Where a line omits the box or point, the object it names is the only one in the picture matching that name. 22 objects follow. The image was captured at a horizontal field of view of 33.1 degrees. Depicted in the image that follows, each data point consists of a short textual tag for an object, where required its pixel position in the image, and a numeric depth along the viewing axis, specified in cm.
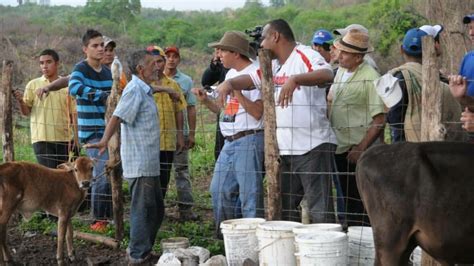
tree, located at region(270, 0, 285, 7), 7706
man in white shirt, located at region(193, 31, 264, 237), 824
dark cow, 613
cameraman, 1032
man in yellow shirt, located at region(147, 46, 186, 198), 993
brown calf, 888
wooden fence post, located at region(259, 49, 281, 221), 766
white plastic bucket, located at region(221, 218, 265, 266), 739
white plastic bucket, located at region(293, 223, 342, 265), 681
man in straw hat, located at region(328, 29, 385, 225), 810
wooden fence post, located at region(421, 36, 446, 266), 665
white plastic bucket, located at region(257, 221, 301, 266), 701
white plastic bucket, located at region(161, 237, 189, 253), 816
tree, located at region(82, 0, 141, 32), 5119
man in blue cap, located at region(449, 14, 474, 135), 692
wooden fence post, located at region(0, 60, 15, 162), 1055
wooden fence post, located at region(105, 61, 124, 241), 934
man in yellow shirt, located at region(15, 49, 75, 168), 1093
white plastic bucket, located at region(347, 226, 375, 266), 711
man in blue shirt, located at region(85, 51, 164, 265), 826
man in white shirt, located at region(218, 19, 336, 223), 759
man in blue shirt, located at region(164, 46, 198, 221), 1046
